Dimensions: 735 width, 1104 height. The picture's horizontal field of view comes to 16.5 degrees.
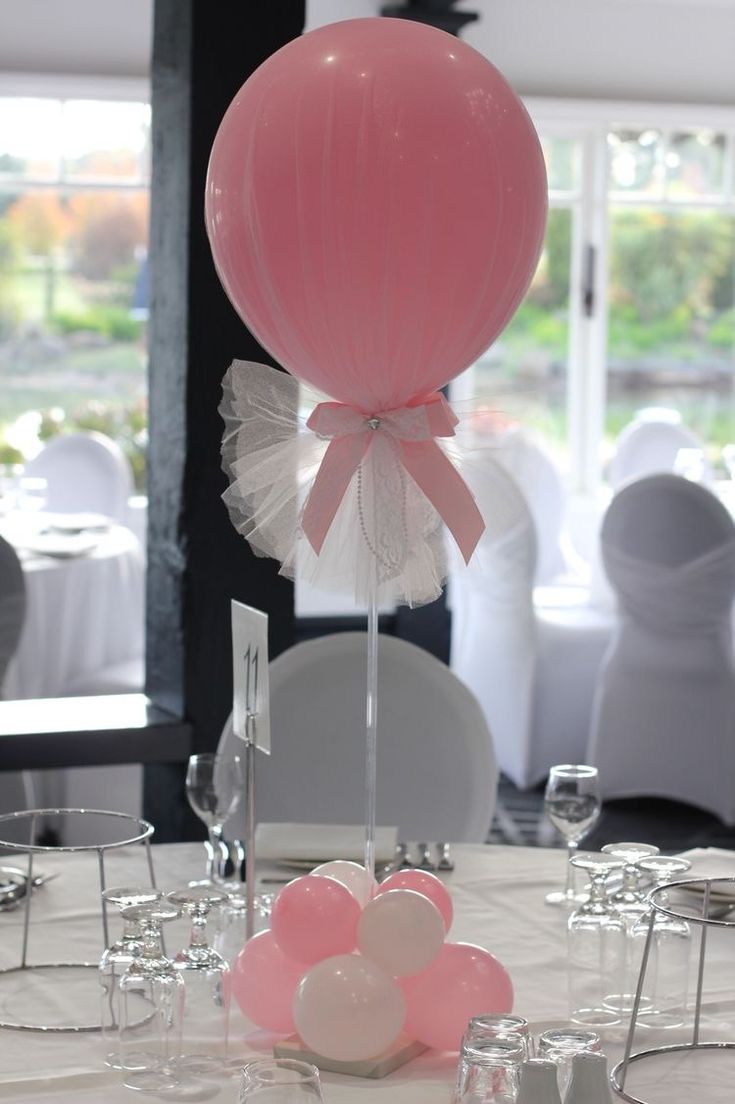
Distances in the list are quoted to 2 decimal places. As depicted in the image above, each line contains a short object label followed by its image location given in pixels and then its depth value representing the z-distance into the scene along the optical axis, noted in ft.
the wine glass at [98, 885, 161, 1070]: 8.26
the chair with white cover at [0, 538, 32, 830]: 16.73
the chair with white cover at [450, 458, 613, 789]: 25.89
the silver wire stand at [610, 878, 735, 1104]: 8.40
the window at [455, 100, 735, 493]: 41.82
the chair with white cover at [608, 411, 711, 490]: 35.54
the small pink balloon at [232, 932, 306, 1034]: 8.69
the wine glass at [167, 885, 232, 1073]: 8.48
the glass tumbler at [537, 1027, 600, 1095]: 7.60
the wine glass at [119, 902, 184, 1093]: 8.20
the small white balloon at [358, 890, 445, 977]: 8.46
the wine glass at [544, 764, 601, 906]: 10.78
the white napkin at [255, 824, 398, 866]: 10.81
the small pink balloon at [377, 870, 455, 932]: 9.07
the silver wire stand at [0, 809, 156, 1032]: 9.16
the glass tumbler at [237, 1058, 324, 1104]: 7.22
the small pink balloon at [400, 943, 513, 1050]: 8.61
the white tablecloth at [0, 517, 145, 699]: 22.85
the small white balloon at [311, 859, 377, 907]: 9.03
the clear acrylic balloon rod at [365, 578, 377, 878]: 9.06
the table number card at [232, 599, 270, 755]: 9.29
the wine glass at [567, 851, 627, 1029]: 9.18
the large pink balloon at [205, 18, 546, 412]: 8.56
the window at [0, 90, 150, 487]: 39.48
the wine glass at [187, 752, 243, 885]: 10.46
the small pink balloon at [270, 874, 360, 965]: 8.57
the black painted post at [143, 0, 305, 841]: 14.24
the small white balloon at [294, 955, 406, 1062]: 8.37
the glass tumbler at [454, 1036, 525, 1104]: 7.49
